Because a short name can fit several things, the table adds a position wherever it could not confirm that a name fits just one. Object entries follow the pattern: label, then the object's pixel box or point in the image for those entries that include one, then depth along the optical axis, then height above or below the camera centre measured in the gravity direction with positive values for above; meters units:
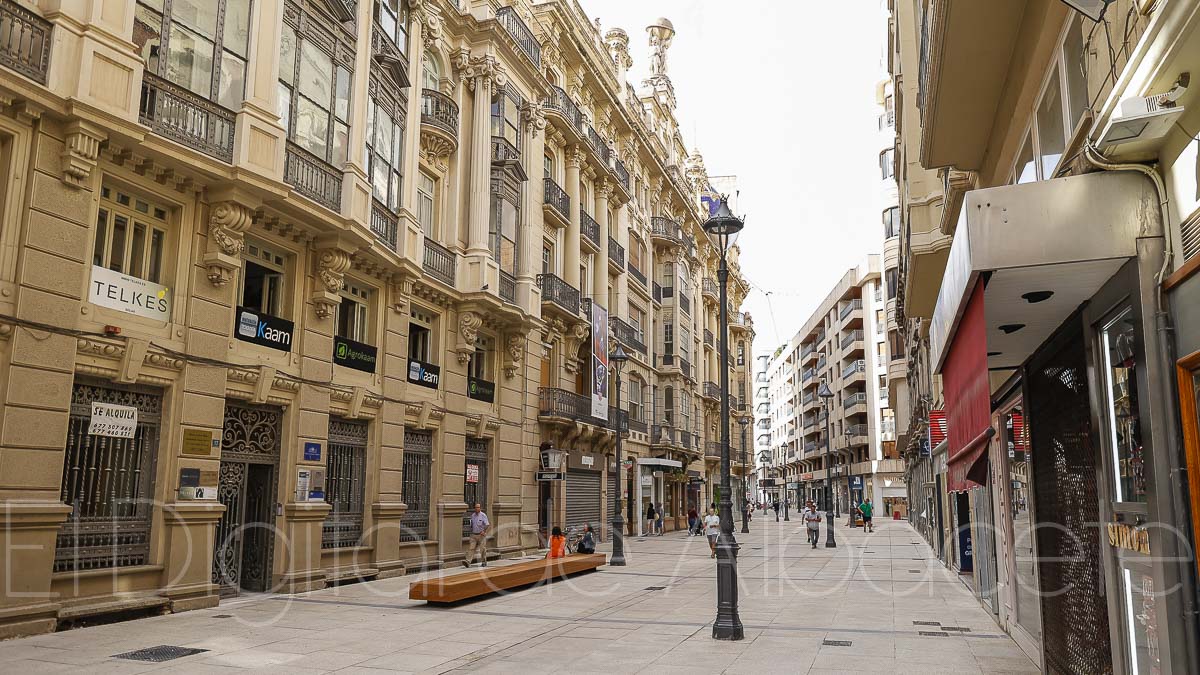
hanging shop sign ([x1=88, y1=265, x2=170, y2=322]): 12.16 +2.56
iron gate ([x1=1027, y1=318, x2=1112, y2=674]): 6.92 -0.28
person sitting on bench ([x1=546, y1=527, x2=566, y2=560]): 21.08 -1.71
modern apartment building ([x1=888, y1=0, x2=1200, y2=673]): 4.86 +1.30
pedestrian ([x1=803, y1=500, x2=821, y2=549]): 30.58 -1.60
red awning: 6.49 +0.71
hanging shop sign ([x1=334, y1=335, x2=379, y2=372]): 17.58 +2.46
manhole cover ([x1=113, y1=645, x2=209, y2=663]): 9.52 -2.08
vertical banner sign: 30.80 +4.16
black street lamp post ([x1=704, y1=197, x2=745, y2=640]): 11.23 -1.24
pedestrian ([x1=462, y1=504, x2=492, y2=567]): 21.08 -1.47
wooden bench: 14.03 -1.94
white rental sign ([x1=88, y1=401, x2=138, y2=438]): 12.01 +0.69
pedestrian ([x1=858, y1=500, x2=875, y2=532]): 44.29 -1.93
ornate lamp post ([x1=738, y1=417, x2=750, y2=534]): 42.69 -0.50
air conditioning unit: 4.58 +1.96
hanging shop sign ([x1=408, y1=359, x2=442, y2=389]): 20.53 +2.40
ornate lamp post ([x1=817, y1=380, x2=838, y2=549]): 30.97 -1.84
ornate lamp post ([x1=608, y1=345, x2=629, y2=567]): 23.14 -1.61
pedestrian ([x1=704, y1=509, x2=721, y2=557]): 26.02 -1.61
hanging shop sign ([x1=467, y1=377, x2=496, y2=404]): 23.62 +2.33
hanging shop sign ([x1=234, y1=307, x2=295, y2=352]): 14.88 +2.51
